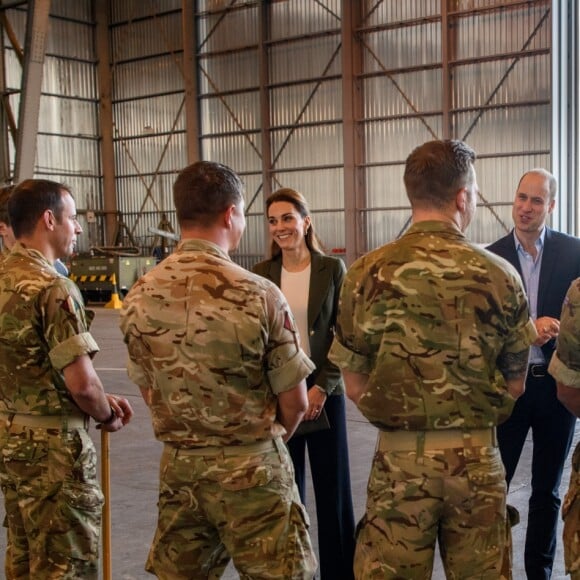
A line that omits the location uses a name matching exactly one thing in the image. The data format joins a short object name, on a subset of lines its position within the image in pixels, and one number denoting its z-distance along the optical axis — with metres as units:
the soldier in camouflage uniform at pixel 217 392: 2.57
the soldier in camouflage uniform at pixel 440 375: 2.57
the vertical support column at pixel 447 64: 18.34
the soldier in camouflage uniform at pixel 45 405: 3.07
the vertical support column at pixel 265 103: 21.33
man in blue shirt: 3.86
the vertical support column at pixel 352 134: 19.72
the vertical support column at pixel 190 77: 22.55
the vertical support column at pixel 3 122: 22.78
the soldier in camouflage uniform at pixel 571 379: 2.70
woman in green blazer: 3.86
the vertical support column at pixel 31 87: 17.06
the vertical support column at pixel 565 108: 15.12
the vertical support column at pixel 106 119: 24.73
